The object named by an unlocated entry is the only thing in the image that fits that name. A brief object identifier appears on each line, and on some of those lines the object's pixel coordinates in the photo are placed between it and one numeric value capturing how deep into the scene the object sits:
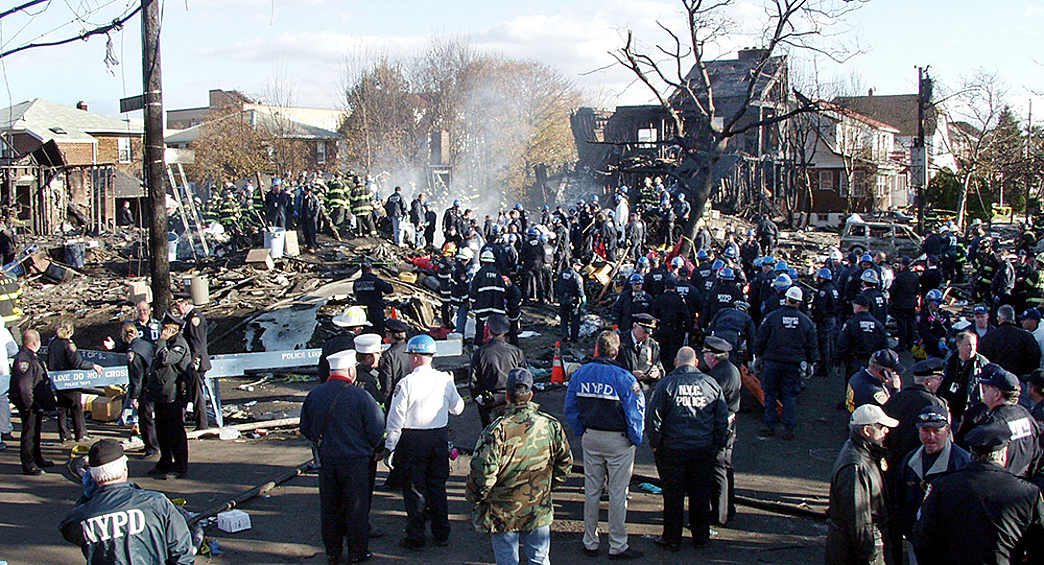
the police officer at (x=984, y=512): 4.09
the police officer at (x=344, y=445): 5.91
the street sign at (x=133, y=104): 11.21
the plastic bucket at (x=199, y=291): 16.50
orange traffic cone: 12.50
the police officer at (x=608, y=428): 6.10
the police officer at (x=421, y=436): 6.29
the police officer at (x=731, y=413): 6.85
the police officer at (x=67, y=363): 9.55
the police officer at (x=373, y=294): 12.79
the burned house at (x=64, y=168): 31.48
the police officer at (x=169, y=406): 8.32
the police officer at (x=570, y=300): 15.62
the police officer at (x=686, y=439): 6.27
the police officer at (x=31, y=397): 8.51
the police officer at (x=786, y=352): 9.38
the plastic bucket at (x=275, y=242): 19.94
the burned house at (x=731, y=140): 34.59
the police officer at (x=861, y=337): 9.95
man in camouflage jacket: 5.00
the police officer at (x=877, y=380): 6.77
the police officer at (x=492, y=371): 7.72
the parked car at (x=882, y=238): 27.94
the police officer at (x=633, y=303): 12.41
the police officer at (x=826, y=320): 13.05
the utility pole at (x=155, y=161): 11.08
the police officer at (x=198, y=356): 9.62
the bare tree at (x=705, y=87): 24.72
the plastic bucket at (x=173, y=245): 22.45
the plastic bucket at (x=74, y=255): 22.19
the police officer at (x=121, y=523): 4.03
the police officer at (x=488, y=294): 13.35
